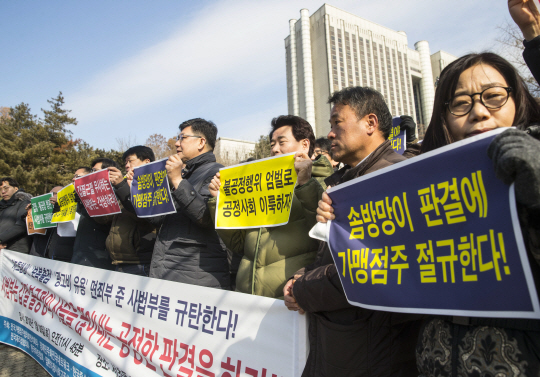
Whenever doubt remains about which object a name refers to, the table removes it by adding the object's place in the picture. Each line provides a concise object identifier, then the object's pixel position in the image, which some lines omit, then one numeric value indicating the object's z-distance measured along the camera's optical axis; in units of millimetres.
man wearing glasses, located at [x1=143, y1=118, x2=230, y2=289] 3020
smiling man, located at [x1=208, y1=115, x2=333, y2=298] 2271
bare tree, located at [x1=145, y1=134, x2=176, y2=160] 33725
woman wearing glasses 989
